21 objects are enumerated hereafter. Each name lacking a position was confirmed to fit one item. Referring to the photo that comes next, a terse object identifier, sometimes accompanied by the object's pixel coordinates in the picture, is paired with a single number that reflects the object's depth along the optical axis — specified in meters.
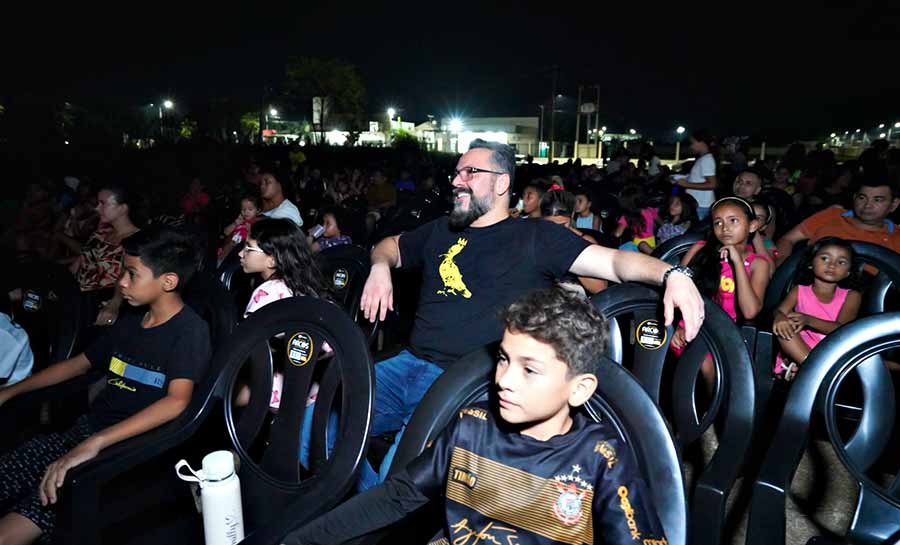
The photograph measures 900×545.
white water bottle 1.81
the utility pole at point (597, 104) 32.85
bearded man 2.49
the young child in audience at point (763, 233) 3.73
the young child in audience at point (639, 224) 5.80
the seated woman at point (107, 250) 4.33
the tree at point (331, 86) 53.19
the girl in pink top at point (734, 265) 3.22
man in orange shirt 3.95
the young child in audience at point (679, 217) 5.68
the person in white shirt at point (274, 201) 5.56
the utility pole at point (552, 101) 30.64
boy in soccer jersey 1.42
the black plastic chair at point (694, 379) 1.72
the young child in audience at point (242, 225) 5.20
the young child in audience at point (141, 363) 2.35
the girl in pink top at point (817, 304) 3.02
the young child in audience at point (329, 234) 5.61
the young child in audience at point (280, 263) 3.03
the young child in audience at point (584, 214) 6.09
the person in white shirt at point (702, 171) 6.65
